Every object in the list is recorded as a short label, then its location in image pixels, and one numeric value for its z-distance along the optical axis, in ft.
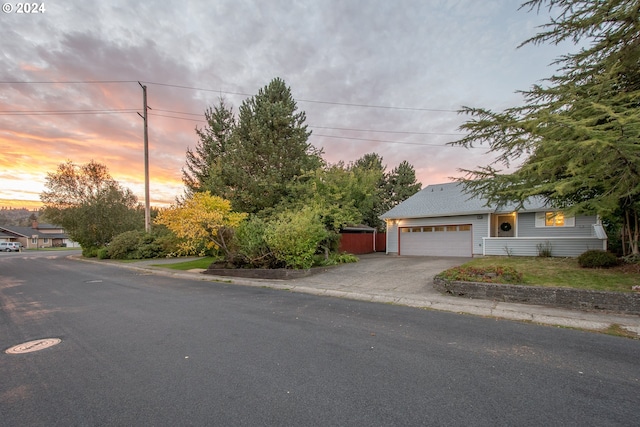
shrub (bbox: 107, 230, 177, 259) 75.41
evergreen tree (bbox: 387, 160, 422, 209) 109.09
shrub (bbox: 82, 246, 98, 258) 89.83
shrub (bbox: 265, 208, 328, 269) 38.40
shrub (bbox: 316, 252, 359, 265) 45.28
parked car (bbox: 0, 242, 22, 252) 156.33
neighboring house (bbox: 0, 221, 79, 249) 199.00
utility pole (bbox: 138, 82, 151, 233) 69.82
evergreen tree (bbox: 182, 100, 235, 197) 78.18
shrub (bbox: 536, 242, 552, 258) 45.47
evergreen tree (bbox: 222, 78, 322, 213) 51.72
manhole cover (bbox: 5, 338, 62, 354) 14.43
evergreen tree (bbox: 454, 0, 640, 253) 18.11
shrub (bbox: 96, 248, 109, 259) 80.84
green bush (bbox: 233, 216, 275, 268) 40.50
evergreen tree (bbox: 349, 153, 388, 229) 50.70
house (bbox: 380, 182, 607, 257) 46.19
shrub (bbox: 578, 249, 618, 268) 28.96
